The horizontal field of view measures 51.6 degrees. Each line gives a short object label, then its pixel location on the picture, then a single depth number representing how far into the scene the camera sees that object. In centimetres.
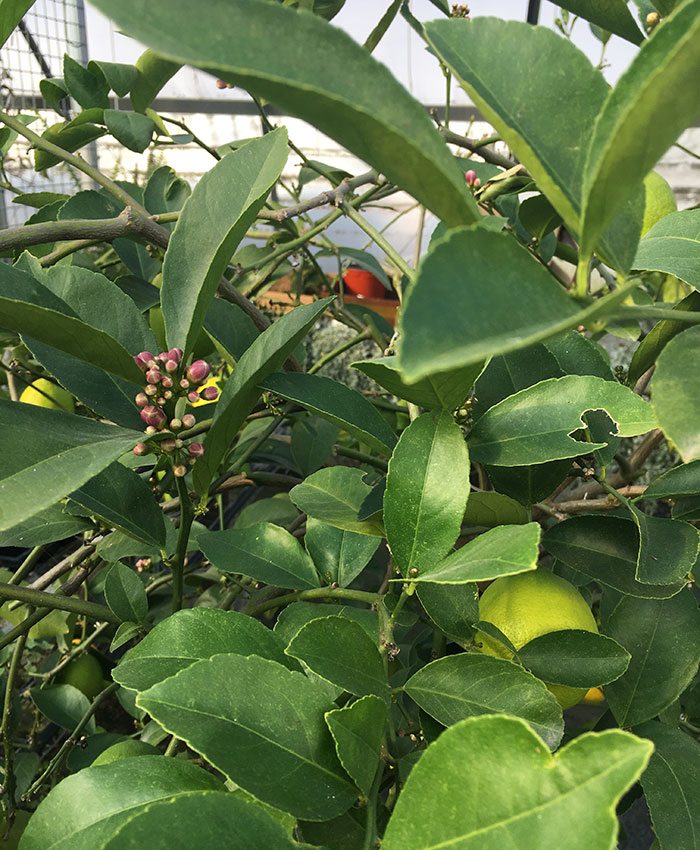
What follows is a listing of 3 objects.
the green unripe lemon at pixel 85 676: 52
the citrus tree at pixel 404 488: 13
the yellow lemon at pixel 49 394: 61
